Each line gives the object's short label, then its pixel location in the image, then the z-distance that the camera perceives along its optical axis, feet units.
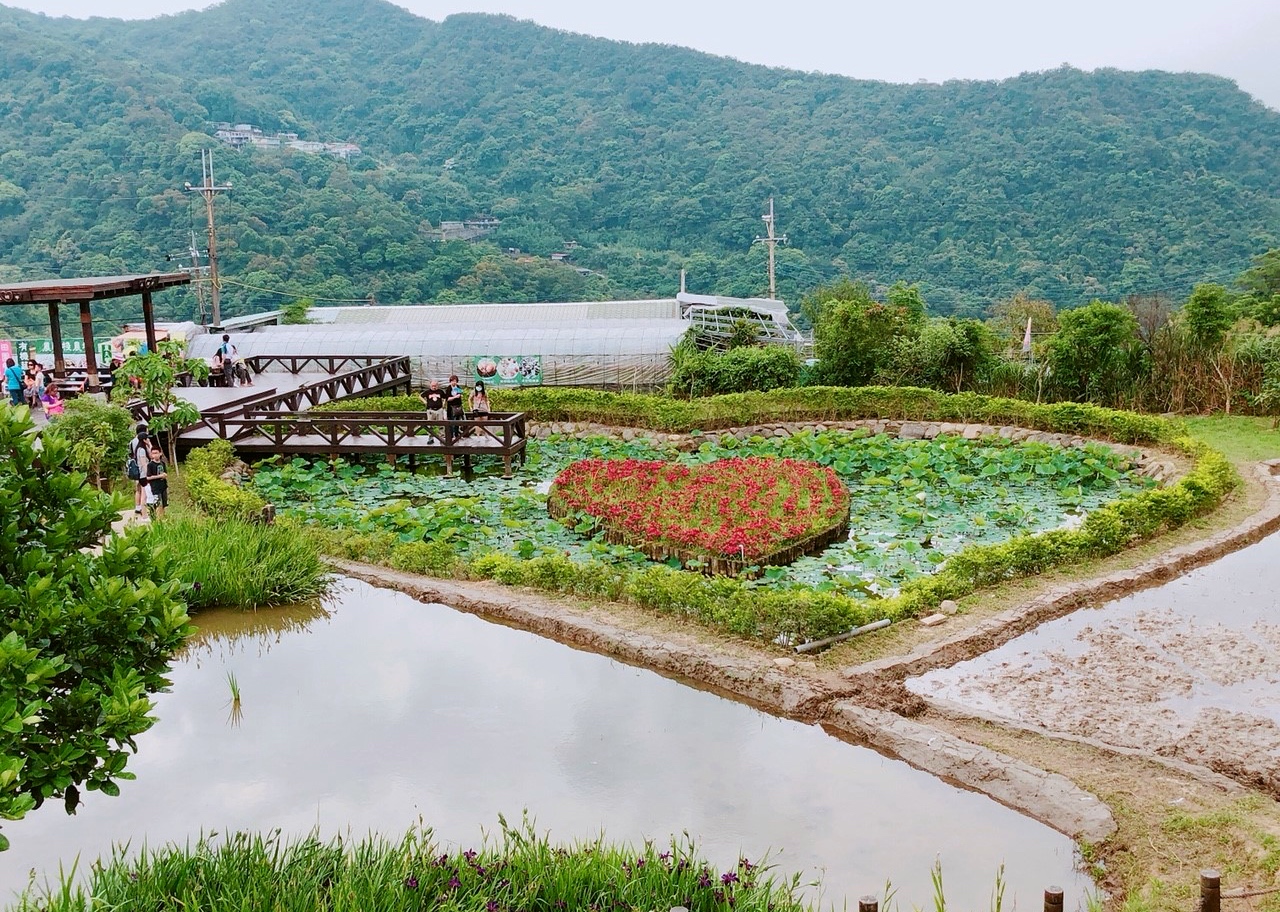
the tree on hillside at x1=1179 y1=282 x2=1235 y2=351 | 60.13
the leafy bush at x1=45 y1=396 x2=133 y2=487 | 42.42
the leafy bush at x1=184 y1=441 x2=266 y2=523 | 37.40
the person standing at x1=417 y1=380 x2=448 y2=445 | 54.08
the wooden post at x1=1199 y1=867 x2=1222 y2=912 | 13.98
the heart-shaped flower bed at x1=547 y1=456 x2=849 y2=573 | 34.14
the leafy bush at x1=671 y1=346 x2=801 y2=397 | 65.51
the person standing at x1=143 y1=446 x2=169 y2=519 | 38.78
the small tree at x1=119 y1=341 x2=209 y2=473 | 44.47
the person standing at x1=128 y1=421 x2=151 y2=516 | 39.06
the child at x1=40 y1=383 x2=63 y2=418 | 53.42
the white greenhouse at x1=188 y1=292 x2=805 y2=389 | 73.56
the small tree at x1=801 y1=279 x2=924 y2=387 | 65.82
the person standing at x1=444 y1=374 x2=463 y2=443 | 49.75
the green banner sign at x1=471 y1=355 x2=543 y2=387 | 74.08
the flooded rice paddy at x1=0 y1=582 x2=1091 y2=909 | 18.24
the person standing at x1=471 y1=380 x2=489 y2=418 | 53.93
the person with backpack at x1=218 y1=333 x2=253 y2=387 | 68.33
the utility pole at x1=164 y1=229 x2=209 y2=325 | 103.45
